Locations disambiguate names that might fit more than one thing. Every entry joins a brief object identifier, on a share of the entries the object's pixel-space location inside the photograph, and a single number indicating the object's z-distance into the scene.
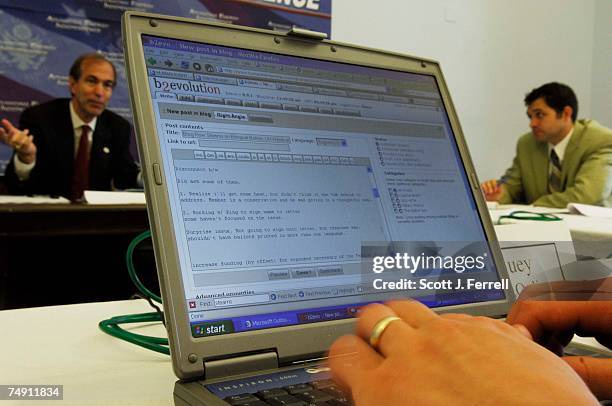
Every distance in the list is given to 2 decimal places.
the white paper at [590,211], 1.82
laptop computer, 0.44
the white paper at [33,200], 1.86
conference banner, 2.82
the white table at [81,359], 0.46
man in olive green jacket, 2.77
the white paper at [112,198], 1.80
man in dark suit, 2.87
